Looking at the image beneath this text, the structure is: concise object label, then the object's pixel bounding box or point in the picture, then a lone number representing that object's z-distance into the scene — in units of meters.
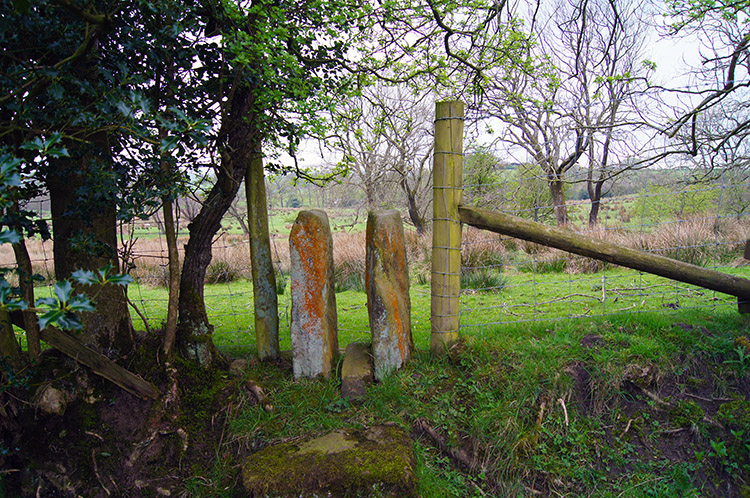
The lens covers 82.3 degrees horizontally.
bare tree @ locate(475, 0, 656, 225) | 14.38
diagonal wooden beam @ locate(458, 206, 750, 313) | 3.65
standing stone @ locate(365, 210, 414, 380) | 3.76
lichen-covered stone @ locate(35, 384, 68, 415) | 3.19
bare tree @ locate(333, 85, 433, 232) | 13.55
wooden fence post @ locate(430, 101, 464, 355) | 3.84
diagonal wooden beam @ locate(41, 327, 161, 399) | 3.15
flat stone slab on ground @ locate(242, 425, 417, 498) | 2.88
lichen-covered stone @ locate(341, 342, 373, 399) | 3.75
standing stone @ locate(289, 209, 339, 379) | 3.81
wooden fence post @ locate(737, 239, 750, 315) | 3.86
